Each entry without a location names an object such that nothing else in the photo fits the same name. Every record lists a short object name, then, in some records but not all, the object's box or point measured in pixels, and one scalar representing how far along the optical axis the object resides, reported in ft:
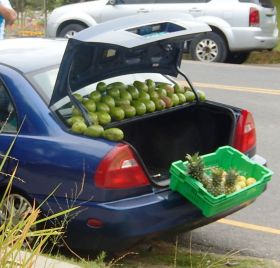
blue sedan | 14.20
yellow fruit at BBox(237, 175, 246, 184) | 14.97
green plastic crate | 14.29
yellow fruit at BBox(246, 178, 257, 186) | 15.28
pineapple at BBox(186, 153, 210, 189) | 14.33
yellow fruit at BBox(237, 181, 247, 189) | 14.98
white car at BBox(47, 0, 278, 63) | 49.44
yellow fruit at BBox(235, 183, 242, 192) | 14.75
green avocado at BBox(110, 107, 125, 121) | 16.20
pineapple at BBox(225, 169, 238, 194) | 14.52
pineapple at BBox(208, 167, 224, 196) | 14.35
